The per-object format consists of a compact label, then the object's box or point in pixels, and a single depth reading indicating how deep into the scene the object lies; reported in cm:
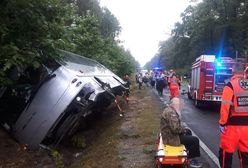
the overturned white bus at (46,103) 387
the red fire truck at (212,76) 885
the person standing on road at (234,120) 261
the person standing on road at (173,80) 922
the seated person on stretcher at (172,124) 286
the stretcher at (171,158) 274
